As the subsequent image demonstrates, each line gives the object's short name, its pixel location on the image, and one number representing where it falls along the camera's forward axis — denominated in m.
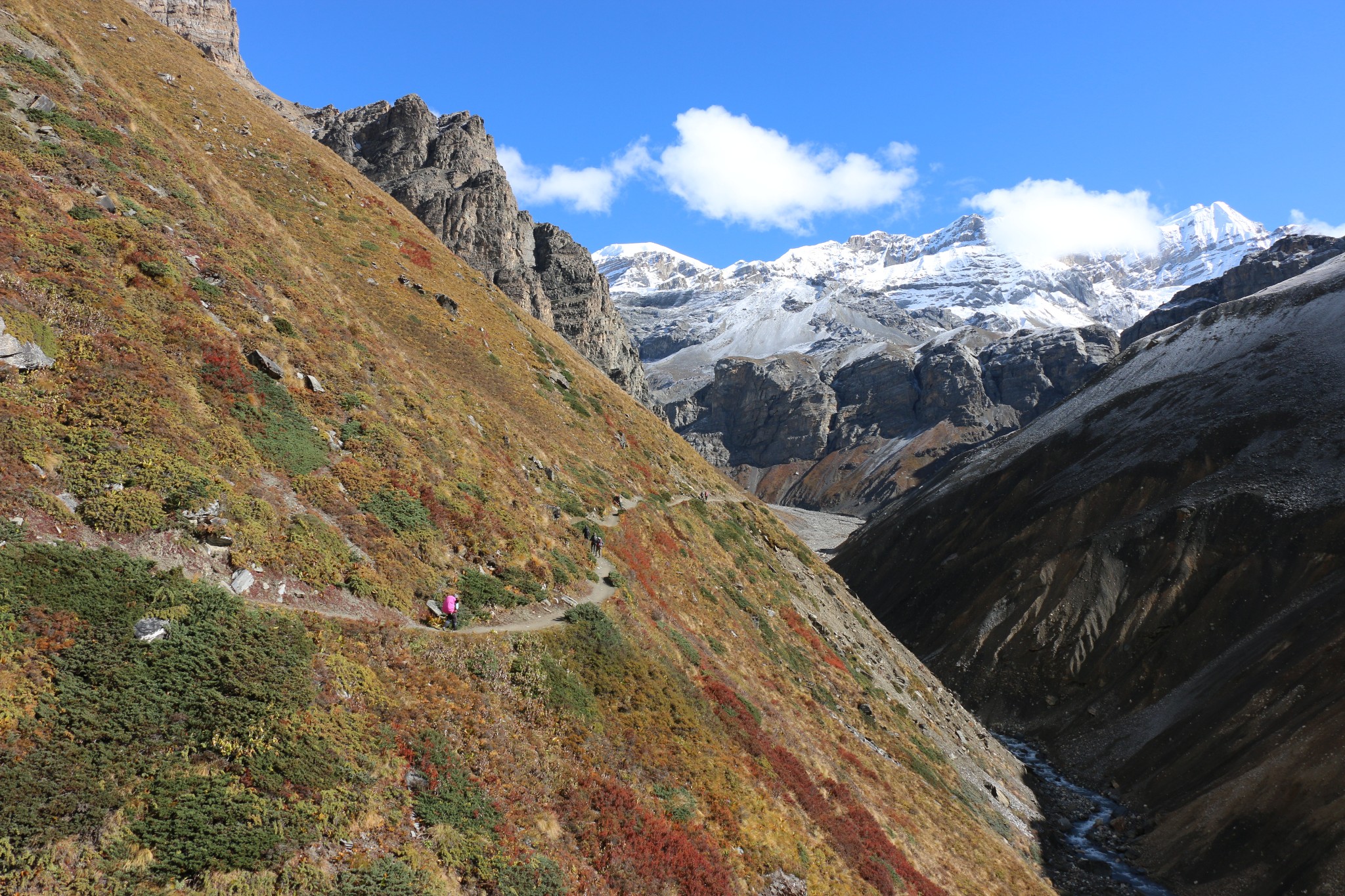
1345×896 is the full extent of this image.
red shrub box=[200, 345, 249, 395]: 19.27
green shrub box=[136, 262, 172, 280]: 20.34
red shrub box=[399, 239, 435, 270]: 55.53
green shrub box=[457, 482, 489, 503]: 25.06
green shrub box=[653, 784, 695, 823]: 17.80
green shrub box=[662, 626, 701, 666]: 27.16
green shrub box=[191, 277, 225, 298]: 22.22
